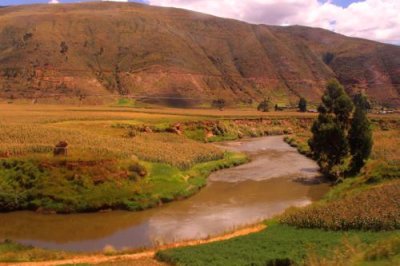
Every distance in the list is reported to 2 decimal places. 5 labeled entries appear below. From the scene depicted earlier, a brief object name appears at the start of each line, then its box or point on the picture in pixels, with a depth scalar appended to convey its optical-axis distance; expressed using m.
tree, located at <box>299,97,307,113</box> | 140.25
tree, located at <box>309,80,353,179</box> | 53.06
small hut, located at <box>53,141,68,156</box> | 46.94
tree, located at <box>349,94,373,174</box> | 49.72
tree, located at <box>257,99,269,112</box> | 141.75
